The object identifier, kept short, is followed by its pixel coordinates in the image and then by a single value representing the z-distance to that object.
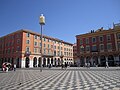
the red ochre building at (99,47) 29.84
